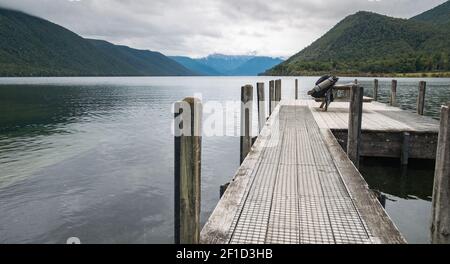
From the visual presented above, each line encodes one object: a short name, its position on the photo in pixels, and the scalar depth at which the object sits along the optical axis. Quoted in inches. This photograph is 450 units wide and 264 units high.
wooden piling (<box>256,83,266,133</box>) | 596.7
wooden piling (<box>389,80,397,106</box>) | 864.8
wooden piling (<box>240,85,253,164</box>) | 432.5
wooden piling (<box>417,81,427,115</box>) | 714.2
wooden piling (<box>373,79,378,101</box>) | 1078.4
